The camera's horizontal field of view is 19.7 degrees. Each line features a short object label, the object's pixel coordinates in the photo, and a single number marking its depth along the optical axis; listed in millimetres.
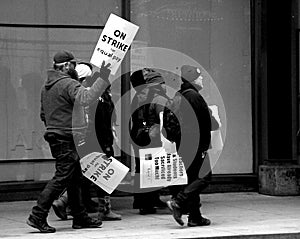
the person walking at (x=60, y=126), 10219
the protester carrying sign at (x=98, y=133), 10992
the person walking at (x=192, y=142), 10578
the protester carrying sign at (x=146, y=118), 11609
